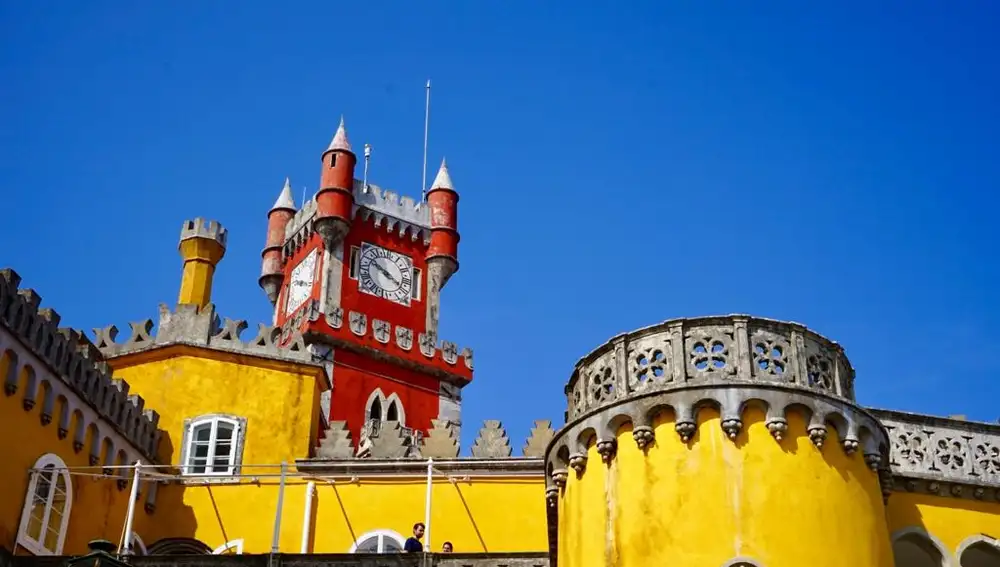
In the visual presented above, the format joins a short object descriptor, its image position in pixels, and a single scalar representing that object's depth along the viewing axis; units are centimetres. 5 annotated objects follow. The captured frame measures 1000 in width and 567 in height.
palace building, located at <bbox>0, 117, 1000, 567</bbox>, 1513
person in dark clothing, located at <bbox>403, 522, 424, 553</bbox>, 1993
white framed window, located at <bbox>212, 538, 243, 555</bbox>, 2436
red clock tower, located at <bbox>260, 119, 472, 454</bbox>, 4312
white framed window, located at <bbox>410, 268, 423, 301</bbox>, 4772
